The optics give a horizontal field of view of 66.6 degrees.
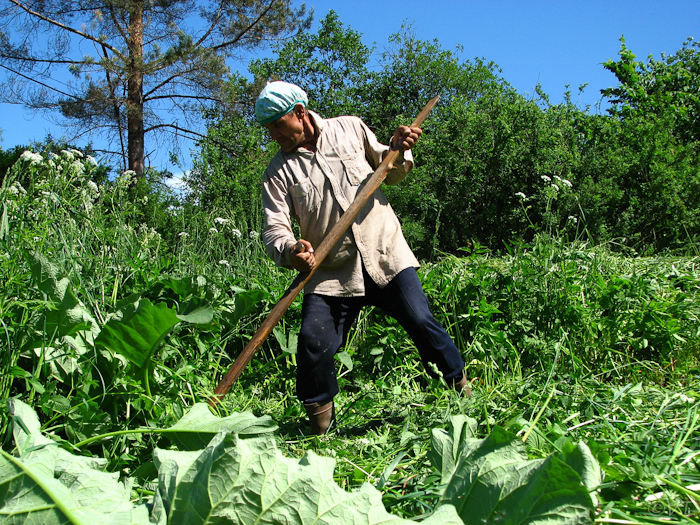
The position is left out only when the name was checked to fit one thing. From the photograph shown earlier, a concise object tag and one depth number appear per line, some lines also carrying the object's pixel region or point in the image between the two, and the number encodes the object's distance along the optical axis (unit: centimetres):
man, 244
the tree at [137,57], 1037
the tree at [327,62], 1755
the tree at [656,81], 1572
